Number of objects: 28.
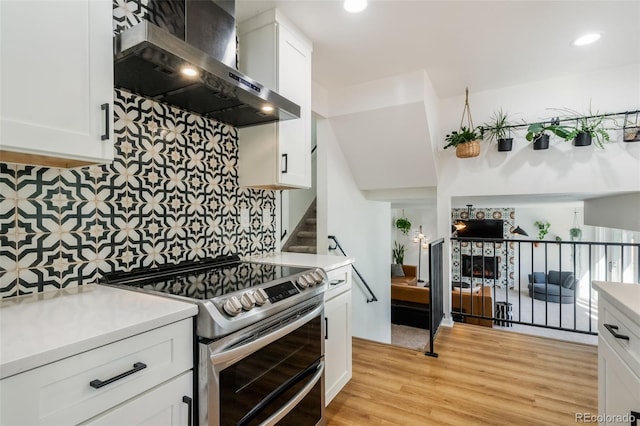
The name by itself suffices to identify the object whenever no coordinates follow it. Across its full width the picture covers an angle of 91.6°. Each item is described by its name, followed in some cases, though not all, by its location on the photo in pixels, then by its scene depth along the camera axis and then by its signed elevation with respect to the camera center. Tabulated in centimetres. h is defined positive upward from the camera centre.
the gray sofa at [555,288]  823 -206
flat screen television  920 -46
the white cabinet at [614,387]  107 -67
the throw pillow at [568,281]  829 -185
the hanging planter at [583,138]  301 +72
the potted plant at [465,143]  331 +75
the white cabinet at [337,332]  198 -80
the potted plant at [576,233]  866 -57
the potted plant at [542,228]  924 -46
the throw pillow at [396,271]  835 -158
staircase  380 -31
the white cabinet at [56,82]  93 +43
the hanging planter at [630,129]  286 +77
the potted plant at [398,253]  955 -128
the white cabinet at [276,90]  208 +84
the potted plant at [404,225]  973 -39
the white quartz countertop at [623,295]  107 -33
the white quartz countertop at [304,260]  200 -33
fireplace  971 -170
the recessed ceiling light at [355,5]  195 +132
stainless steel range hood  121 +62
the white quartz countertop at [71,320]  74 -32
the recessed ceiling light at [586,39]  240 +137
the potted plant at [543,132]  304 +81
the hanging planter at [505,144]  338 +75
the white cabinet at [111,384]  72 -46
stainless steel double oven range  110 -51
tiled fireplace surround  961 -110
